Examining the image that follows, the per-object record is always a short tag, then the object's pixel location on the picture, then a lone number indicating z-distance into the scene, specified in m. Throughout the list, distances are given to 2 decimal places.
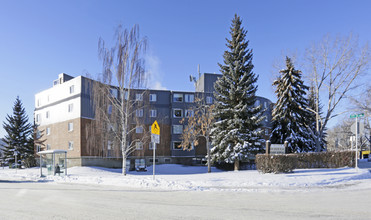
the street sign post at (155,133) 15.71
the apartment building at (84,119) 33.00
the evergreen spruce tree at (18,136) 41.09
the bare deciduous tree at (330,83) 28.14
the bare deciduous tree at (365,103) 29.88
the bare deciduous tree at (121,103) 21.80
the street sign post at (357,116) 17.38
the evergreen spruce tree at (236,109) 25.48
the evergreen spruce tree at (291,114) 30.31
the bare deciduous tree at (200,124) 27.89
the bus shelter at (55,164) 22.70
